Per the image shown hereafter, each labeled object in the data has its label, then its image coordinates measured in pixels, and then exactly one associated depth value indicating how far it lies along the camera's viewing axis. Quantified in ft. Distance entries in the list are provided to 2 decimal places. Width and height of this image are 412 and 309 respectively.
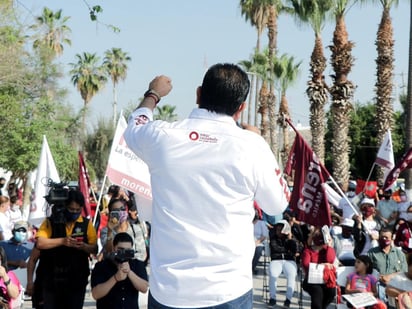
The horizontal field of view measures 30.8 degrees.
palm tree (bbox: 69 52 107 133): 190.29
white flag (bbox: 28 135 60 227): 36.37
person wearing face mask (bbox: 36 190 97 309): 20.34
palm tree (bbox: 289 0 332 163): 100.99
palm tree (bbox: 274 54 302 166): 146.82
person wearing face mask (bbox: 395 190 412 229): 48.16
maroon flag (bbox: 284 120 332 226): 31.76
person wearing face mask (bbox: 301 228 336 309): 35.45
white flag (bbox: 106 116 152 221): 27.27
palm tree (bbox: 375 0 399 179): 87.04
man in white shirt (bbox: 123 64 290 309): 9.19
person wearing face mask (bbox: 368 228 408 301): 33.06
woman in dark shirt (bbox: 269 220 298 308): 40.40
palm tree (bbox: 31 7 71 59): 148.52
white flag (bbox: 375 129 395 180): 55.83
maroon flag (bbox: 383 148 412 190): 47.11
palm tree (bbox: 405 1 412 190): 65.77
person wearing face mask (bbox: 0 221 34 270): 33.83
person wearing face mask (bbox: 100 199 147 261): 29.09
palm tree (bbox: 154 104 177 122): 229.04
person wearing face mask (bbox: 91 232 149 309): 19.70
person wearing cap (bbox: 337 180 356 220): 41.32
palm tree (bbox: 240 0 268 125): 154.81
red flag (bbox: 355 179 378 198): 61.05
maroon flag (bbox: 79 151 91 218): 44.27
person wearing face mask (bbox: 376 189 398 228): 51.16
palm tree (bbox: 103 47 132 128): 208.54
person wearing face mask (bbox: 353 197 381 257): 37.11
